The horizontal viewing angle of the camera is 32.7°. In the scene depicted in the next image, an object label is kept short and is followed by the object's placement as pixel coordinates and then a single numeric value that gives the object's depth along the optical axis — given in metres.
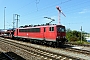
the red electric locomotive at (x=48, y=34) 19.73
